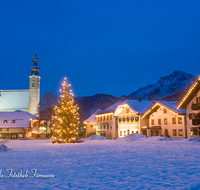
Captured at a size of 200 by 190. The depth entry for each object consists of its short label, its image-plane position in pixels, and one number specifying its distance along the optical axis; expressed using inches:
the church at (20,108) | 2866.6
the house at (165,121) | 1875.0
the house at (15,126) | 2859.3
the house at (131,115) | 2224.4
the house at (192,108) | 1645.8
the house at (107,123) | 2534.4
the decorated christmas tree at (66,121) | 1293.1
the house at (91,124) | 2968.0
